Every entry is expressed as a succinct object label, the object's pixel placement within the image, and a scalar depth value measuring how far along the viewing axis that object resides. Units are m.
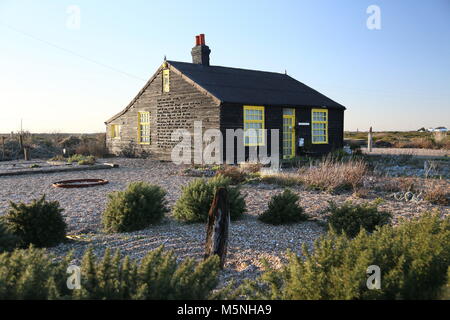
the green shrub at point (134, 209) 5.93
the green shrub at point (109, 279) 2.31
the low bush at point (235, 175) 11.42
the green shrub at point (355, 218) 5.80
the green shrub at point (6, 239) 4.36
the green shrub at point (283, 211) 6.39
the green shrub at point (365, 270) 2.46
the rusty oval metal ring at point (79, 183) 10.73
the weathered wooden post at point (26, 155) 21.08
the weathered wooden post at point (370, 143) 26.31
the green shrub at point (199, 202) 6.34
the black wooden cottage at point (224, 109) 17.23
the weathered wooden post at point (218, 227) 4.30
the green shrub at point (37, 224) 5.16
